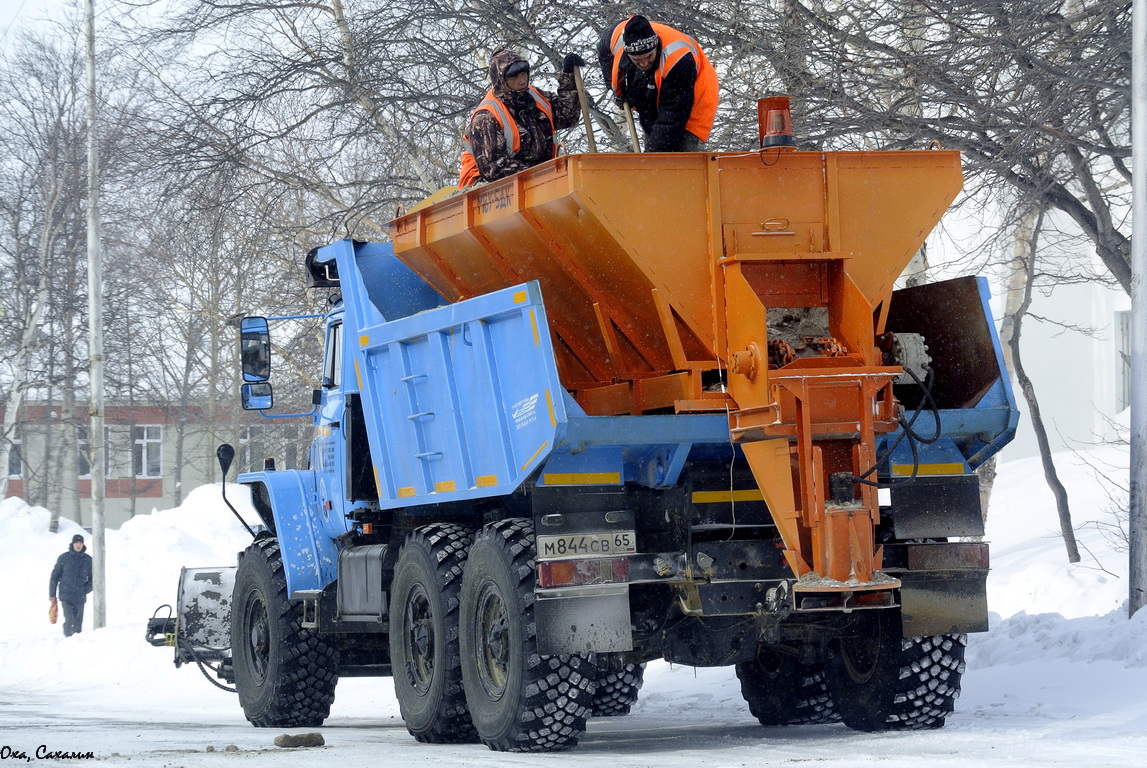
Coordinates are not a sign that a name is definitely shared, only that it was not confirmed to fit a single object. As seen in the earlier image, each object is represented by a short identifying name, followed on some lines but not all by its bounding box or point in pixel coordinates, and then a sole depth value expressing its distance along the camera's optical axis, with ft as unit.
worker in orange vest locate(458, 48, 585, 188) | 54.39
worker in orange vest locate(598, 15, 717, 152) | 51.78
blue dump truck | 43.47
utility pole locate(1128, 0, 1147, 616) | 58.49
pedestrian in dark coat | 135.33
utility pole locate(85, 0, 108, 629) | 135.54
